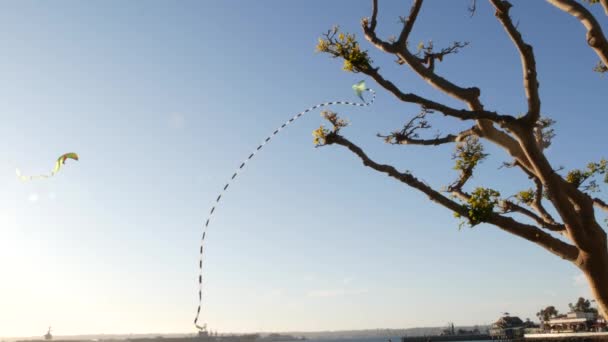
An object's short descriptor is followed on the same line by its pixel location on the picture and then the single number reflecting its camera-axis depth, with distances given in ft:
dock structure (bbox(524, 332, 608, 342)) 287.28
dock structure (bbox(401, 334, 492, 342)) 603.26
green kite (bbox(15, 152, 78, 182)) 40.07
